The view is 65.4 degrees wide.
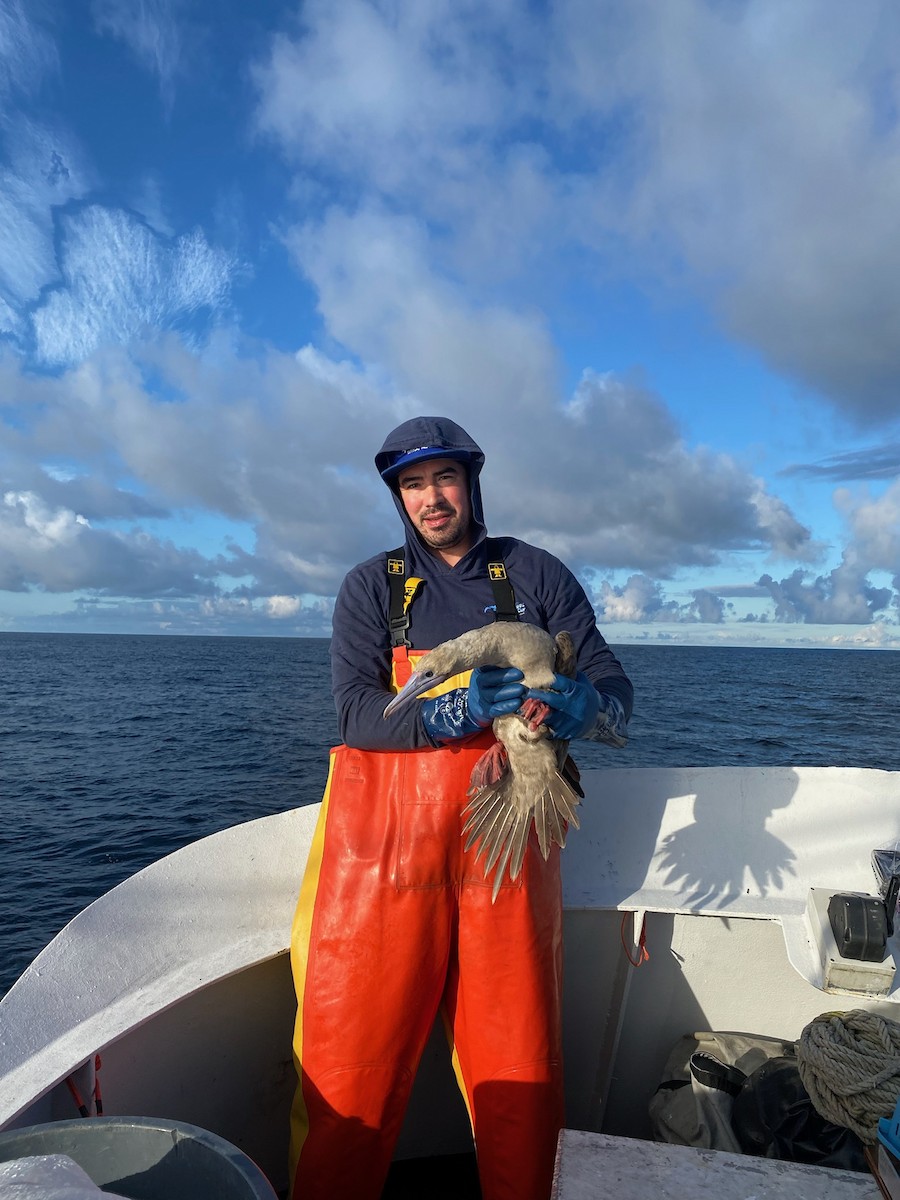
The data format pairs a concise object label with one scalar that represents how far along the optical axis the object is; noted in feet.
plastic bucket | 6.00
